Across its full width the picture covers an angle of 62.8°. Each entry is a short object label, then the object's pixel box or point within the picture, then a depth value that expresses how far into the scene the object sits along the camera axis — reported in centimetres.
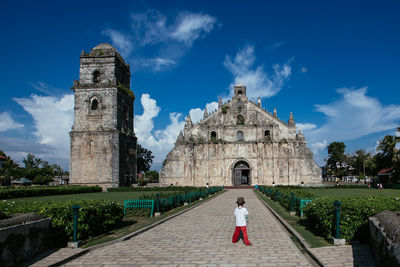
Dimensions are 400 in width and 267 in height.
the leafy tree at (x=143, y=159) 7900
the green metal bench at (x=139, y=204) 1482
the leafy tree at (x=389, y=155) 4166
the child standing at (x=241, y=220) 871
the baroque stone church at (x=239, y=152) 4434
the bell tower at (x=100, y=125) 4122
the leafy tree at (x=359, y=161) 7254
